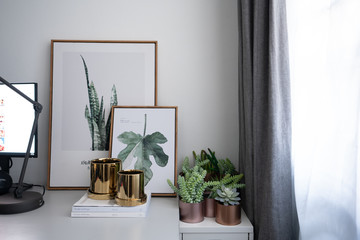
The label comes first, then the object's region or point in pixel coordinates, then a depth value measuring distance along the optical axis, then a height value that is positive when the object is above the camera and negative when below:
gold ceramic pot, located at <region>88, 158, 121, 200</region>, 1.09 -0.21
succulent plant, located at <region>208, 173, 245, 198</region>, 1.14 -0.24
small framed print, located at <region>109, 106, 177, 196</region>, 1.32 -0.07
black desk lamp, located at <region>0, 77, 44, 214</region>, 1.03 -0.29
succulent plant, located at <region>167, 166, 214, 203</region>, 1.09 -0.25
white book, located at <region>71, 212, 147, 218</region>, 1.01 -0.33
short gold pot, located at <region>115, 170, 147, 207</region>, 1.02 -0.24
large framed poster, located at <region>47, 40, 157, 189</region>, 1.42 +0.21
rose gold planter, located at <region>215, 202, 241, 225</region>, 1.07 -0.35
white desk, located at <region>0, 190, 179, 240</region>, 0.86 -0.34
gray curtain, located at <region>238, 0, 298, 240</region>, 0.97 +0.02
